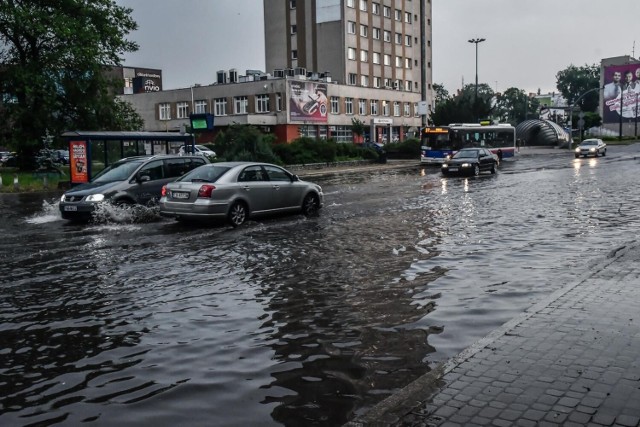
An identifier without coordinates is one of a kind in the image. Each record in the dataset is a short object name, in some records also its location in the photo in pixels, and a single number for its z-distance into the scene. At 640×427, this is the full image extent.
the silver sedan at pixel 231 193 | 14.98
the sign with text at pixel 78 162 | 23.95
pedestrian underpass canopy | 88.88
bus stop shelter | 23.50
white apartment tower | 82.06
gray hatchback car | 16.17
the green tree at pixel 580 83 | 157.25
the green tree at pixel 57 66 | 36.75
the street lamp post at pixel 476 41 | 77.88
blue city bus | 47.56
